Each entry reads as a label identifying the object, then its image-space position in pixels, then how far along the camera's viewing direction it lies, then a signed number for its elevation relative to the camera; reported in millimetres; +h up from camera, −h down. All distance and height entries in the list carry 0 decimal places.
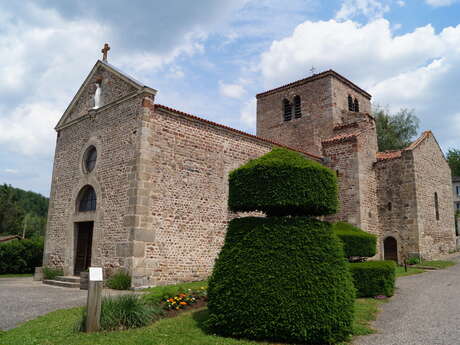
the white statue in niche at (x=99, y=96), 15380 +6024
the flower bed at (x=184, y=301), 7992 -1311
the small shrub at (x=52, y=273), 14920 -1324
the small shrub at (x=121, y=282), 11422 -1251
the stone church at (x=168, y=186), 12445 +2424
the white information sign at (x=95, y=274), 6527 -599
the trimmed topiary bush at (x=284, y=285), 5852 -675
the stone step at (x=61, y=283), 13059 -1580
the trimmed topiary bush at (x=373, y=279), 10352 -909
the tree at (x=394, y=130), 33281 +10750
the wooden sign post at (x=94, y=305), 6422 -1124
